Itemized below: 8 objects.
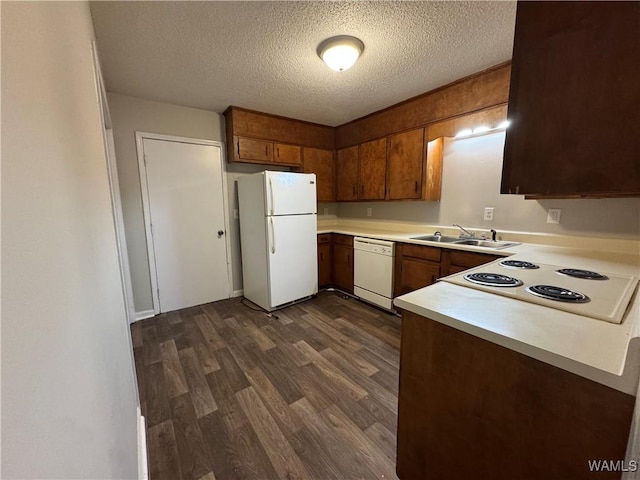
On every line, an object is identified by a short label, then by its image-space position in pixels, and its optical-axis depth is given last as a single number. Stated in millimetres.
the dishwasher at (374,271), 2836
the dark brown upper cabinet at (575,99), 683
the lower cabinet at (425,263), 2183
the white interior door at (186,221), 2877
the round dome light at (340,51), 1793
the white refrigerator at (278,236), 2875
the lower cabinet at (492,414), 653
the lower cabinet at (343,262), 3388
